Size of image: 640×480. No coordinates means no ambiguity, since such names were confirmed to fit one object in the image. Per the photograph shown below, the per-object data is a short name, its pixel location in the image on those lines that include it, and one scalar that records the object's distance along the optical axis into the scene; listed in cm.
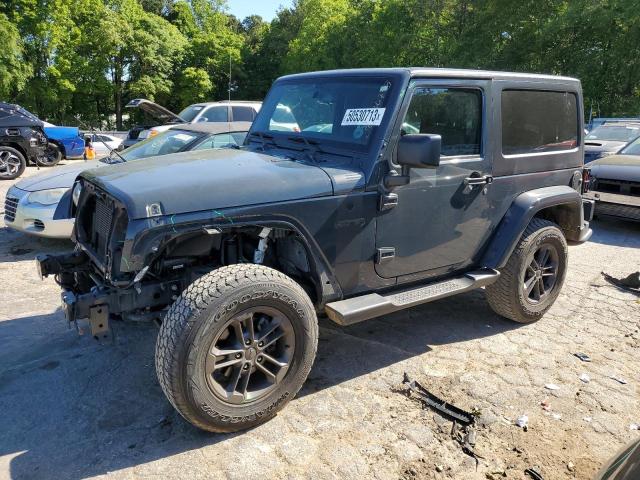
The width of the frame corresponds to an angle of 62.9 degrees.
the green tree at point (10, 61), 2408
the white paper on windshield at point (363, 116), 339
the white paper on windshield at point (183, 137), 683
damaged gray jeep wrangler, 283
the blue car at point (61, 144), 1531
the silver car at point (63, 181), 607
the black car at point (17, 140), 1248
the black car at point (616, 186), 805
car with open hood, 1277
